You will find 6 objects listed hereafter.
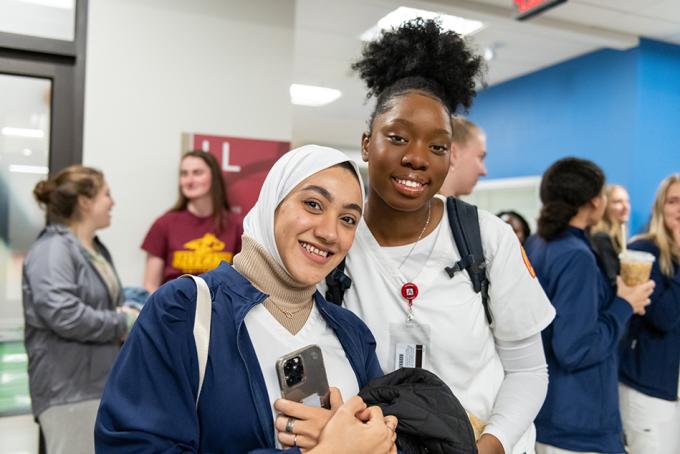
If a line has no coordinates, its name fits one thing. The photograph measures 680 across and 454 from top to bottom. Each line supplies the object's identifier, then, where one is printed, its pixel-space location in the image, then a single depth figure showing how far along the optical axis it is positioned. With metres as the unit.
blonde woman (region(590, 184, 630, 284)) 2.42
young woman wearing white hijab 0.96
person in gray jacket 2.43
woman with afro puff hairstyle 1.39
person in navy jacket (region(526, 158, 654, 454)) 2.11
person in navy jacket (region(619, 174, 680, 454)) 2.61
